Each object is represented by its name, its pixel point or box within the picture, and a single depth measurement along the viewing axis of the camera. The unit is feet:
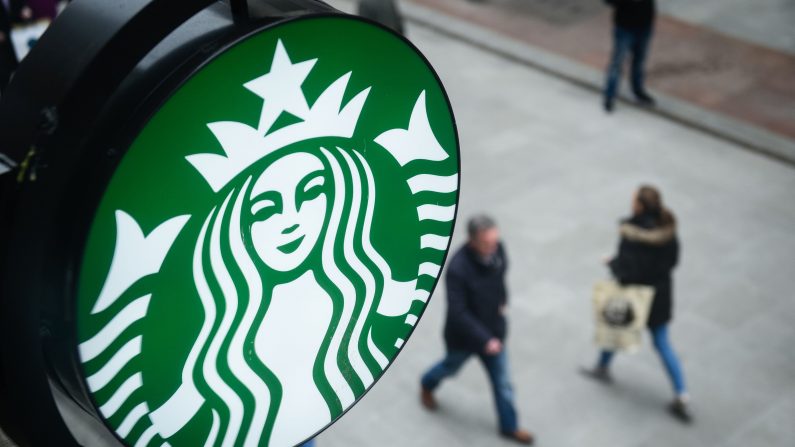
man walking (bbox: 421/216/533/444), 21.92
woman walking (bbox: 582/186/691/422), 23.49
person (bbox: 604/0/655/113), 37.14
